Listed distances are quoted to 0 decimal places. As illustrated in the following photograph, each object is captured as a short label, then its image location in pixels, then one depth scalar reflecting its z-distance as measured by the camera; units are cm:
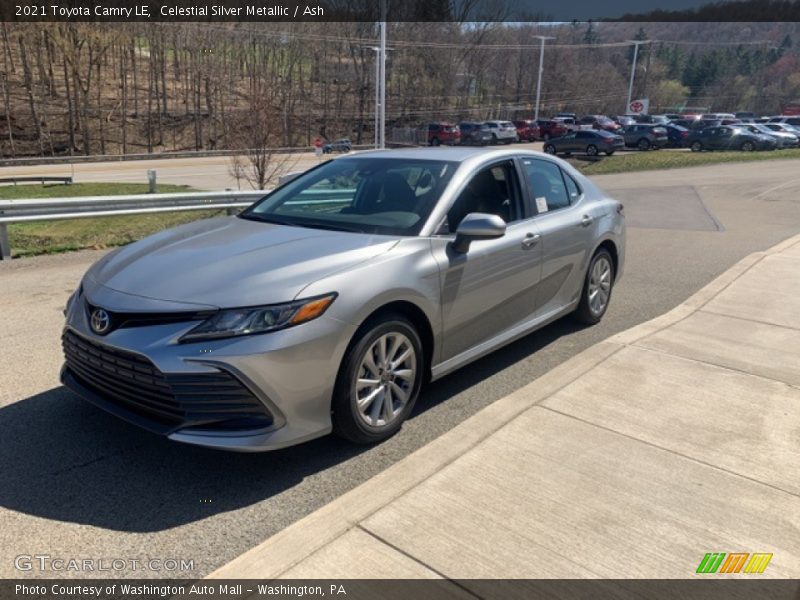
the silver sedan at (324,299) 306
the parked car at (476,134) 4434
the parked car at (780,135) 3575
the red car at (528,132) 4894
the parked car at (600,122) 4753
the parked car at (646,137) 3809
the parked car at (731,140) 3462
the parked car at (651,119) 5053
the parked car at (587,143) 3459
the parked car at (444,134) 4506
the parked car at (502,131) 4469
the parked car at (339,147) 4275
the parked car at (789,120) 4484
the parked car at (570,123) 4786
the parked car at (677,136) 3866
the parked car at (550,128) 4725
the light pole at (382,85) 2941
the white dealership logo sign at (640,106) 6550
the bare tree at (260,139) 1608
